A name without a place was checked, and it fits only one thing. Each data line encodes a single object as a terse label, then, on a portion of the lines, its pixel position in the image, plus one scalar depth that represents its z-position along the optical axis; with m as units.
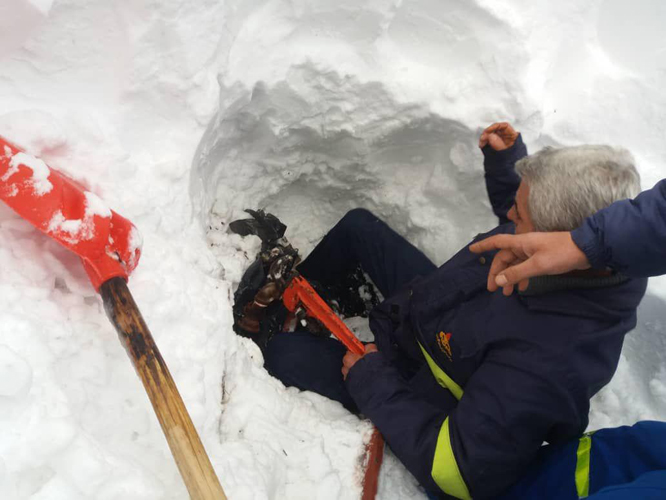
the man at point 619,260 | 0.83
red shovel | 0.85
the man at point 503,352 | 1.06
